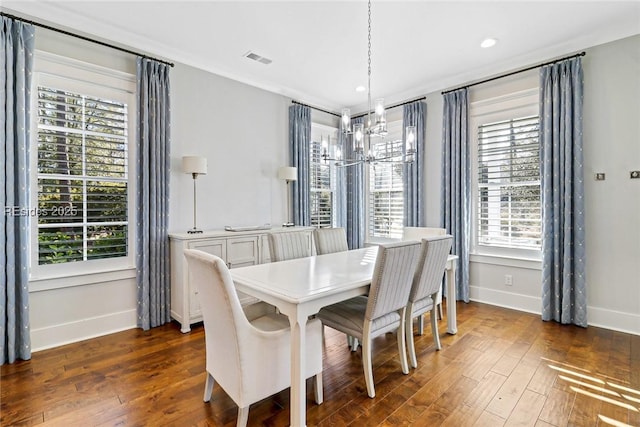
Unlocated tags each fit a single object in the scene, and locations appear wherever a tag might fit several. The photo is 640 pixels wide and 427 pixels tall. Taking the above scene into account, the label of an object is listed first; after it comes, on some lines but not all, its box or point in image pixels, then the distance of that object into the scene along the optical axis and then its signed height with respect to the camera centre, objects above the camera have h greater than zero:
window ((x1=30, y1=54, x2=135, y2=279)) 2.81 +0.42
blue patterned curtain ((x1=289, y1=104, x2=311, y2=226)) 4.73 +0.79
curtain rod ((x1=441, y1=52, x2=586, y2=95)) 3.36 +1.67
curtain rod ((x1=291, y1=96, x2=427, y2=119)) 4.66 +1.69
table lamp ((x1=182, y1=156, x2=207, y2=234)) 3.43 +0.52
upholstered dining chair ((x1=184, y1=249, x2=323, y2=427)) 1.61 -0.74
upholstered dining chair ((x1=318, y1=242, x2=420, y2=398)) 2.05 -0.66
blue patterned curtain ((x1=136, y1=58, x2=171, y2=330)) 3.22 +0.20
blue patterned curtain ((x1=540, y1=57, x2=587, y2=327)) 3.29 +0.19
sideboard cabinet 3.21 -0.47
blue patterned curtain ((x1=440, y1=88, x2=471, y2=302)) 4.12 +0.41
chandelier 2.62 +0.67
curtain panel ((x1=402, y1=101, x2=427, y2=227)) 4.61 +0.59
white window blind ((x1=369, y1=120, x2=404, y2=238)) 5.09 +0.32
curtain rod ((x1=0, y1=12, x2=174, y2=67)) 2.55 +1.62
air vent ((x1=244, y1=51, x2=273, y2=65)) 3.58 +1.80
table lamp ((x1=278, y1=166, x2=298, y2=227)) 4.46 +0.56
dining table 1.74 -0.46
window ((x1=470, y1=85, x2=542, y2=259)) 3.75 +0.46
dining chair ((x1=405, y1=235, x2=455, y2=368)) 2.45 -0.53
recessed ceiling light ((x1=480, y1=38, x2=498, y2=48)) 3.29 +1.79
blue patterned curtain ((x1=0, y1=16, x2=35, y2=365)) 2.47 +0.26
